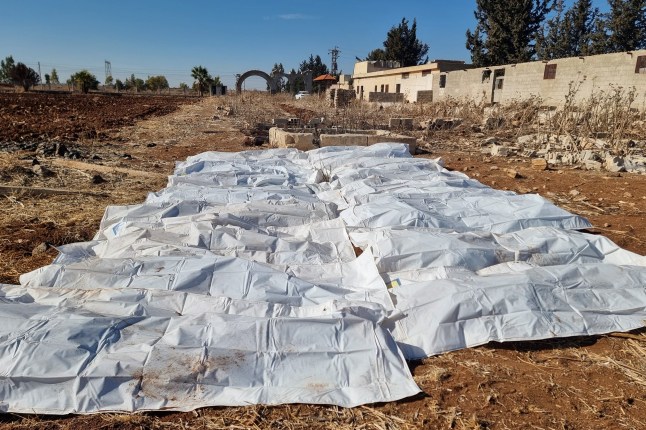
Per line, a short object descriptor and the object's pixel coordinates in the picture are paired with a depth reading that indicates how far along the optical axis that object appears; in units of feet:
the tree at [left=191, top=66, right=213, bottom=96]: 187.93
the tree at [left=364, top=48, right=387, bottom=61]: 167.86
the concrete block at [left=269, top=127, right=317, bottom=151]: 29.78
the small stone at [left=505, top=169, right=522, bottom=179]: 23.43
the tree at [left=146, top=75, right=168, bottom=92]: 226.79
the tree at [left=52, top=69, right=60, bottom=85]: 240.08
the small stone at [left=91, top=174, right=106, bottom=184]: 20.33
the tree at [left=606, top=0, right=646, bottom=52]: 91.20
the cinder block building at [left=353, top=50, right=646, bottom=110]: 46.14
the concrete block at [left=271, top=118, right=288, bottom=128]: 39.66
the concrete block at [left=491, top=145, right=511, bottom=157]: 30.99
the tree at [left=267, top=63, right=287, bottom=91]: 158.36
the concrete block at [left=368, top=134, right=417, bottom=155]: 30.29
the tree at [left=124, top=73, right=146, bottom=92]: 217.36
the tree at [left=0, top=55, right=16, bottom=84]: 196.24
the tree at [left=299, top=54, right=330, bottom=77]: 240.53
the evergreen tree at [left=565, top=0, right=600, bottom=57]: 109.09
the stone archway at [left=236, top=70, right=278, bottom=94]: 130.93
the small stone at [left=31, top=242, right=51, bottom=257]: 12.17
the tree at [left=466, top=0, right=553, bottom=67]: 97.40
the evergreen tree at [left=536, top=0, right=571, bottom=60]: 111.55
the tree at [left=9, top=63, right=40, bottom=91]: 126.82
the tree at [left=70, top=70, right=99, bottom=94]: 149.38
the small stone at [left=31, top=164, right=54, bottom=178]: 21.03
